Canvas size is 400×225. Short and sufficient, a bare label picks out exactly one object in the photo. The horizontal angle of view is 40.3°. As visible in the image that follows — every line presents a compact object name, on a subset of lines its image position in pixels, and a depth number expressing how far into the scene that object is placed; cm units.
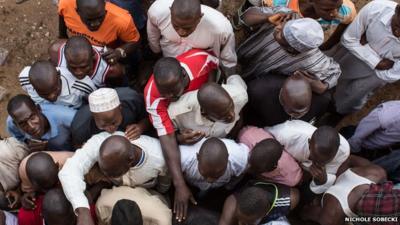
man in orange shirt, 383
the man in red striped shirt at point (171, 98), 332
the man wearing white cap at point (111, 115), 331
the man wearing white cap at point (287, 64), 340
